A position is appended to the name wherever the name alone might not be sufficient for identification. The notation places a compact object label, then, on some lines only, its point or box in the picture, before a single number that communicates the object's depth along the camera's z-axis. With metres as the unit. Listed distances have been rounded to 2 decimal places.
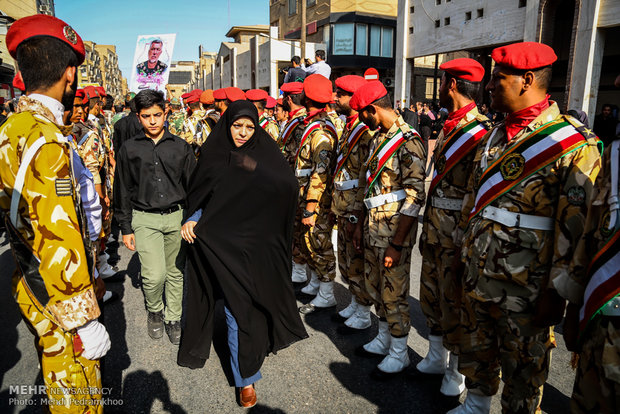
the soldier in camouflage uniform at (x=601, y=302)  1.39
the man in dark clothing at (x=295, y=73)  8.61
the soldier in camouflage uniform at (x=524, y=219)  1.93
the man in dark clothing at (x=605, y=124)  9.54
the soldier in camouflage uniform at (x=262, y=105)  7.02
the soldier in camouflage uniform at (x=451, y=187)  2.75
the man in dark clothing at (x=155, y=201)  3.67
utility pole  16.88
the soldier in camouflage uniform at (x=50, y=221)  1.64
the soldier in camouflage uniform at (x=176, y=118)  8.37
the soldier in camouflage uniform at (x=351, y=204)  3.68
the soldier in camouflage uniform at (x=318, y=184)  4.16
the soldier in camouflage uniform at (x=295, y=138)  4.76
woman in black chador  2.88
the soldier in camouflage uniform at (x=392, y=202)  2.96
